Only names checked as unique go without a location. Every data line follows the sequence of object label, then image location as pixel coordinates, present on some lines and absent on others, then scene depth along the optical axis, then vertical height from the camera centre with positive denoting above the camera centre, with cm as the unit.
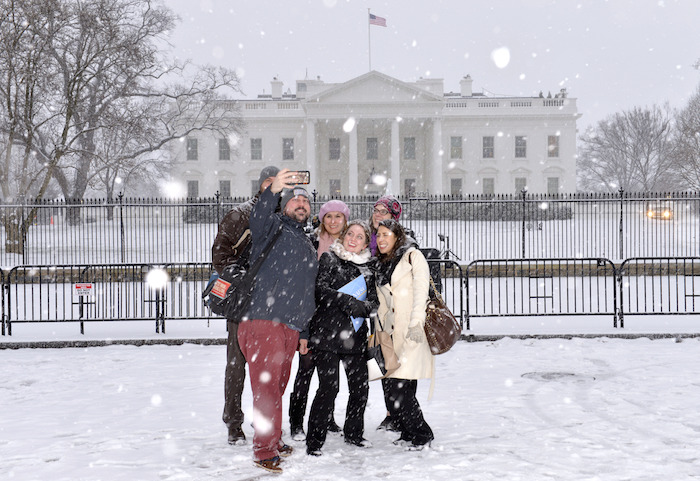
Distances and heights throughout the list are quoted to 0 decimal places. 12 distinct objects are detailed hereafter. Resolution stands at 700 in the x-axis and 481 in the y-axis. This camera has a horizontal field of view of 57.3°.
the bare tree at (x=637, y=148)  6181 +828
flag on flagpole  4441 +1493
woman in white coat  490 -62
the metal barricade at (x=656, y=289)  1229 -144
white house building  5488 +731
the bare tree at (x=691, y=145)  3769 +530
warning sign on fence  1042 -85
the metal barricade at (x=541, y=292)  1253 -144
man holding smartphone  455 -52
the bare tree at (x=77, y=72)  2122 +677
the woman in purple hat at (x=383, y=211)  538 +19
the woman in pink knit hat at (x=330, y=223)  529 +9
